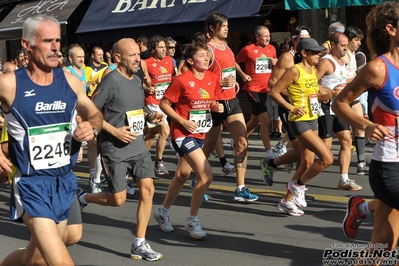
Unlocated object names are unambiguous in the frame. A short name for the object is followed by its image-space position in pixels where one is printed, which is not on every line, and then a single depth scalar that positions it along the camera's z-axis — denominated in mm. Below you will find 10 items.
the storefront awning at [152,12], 21755
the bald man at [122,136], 9743
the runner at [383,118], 6753
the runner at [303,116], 11319
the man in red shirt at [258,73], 16291
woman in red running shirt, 10442
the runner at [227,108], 12831
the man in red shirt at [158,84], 16245
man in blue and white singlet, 6942
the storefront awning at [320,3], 19036
